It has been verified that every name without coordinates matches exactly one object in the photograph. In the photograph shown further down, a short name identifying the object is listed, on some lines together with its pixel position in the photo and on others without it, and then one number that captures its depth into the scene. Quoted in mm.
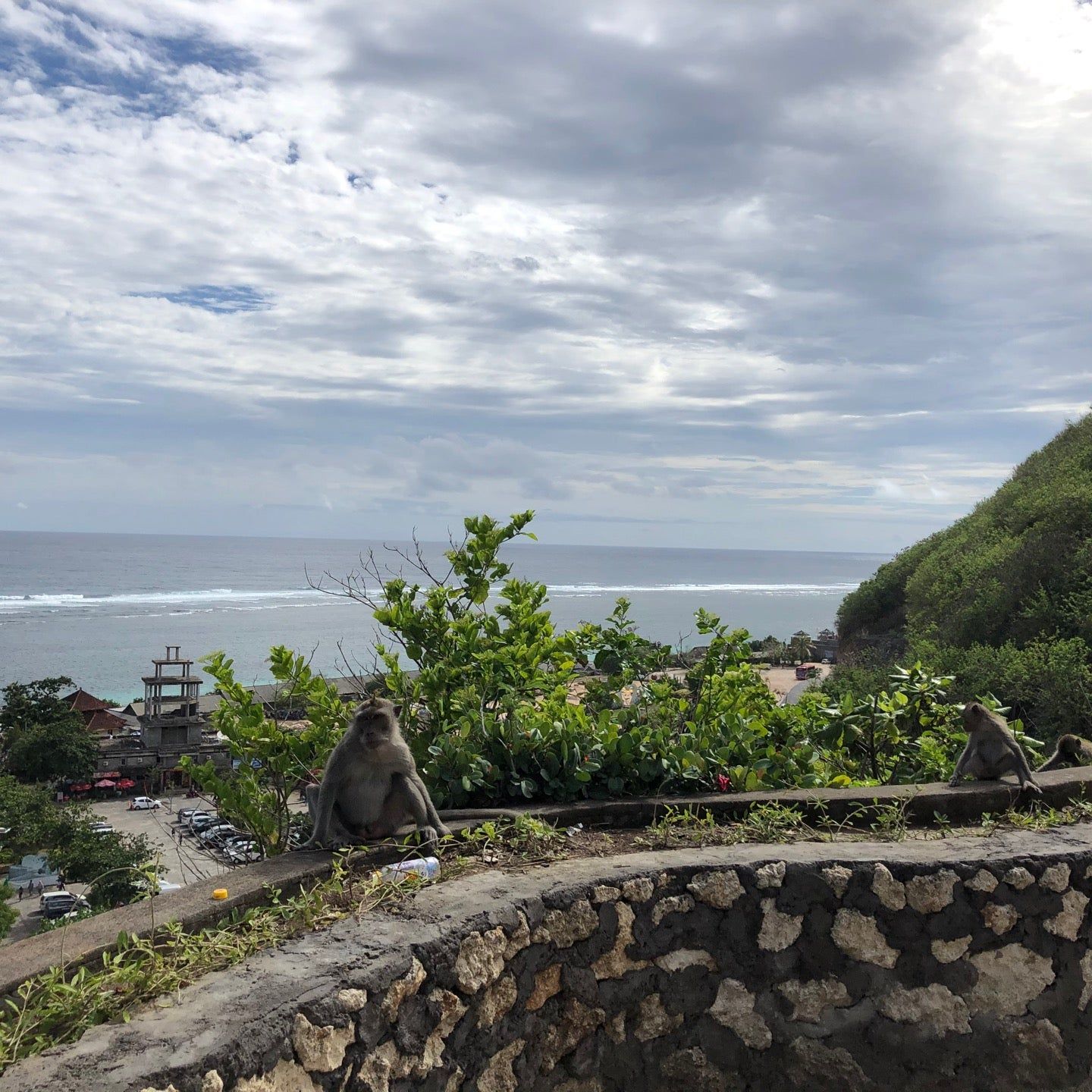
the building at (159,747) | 35375
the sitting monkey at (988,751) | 5188
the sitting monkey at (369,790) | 4137
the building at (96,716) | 37125
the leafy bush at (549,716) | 4793
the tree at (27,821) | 24062
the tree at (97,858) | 21281
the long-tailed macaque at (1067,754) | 6699
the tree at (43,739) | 32094
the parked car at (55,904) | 20312
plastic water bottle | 3641
